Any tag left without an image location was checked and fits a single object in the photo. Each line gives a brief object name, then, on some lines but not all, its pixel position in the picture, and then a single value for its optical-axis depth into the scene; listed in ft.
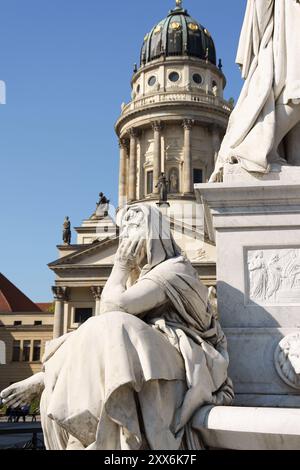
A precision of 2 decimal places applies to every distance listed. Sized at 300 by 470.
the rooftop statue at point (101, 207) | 180.86
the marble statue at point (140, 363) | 7.51
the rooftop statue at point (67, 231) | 168.68
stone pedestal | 10.29
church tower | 179.73
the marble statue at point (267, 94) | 11.79
